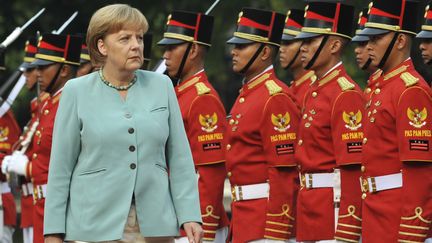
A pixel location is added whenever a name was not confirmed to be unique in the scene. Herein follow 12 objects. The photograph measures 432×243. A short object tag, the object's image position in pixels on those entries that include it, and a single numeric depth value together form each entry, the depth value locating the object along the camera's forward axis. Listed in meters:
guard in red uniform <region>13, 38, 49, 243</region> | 26.69
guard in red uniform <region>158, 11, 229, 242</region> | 20.83
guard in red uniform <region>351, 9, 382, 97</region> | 19.81
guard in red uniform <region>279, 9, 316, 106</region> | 23.69
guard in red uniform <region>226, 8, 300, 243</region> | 19.80
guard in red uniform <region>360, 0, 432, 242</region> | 17.42
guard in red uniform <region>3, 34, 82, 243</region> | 24.08
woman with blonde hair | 14.56
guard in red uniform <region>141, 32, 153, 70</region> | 24.80
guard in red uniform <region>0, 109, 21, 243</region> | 27.59
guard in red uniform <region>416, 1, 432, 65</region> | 18.62
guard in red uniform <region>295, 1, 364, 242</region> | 19.03
